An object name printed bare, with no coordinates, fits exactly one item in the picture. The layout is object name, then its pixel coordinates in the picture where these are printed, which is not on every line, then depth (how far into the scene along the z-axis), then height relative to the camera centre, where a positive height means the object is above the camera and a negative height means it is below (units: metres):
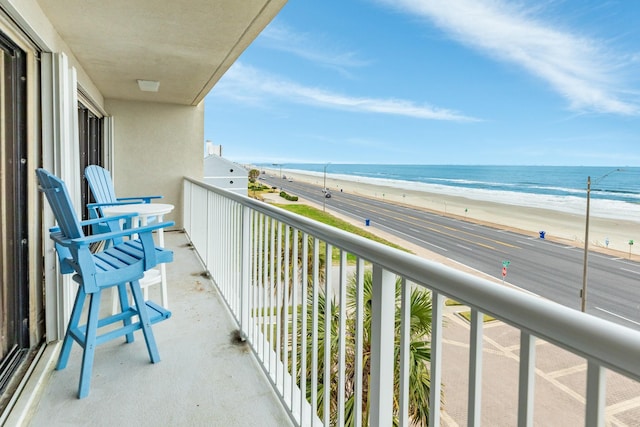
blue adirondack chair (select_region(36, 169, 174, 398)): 1.72 -0.43
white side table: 2.64 -0.23
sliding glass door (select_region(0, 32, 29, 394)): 1.97 -0.16
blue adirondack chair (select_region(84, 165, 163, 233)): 2.90 -0.07
